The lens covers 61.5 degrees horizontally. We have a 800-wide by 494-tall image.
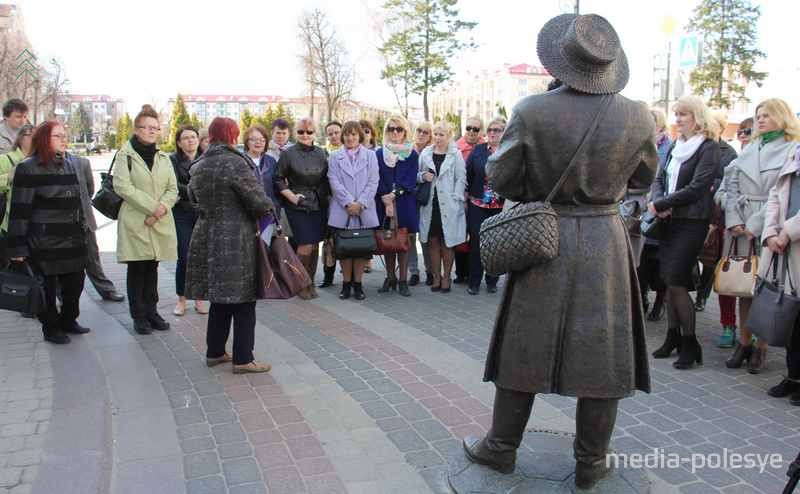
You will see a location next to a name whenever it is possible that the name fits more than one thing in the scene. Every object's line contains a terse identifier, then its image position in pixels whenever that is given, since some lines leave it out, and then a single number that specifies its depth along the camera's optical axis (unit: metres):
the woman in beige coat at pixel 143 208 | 5.75
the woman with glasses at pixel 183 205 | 6.70
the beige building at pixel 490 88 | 99.98
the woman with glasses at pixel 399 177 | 7.58
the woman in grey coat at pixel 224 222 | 4.56
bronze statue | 2.72
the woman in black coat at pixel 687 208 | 4.93
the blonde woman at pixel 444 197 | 7.59
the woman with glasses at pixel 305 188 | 7.36
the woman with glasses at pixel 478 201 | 7.58
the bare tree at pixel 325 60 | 44.34
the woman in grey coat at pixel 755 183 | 4.82
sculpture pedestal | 3.07
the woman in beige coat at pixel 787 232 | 4.38
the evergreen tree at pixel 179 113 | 45.87
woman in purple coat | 7.34
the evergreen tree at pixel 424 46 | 34.62
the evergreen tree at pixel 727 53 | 34.25
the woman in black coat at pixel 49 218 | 5.28
